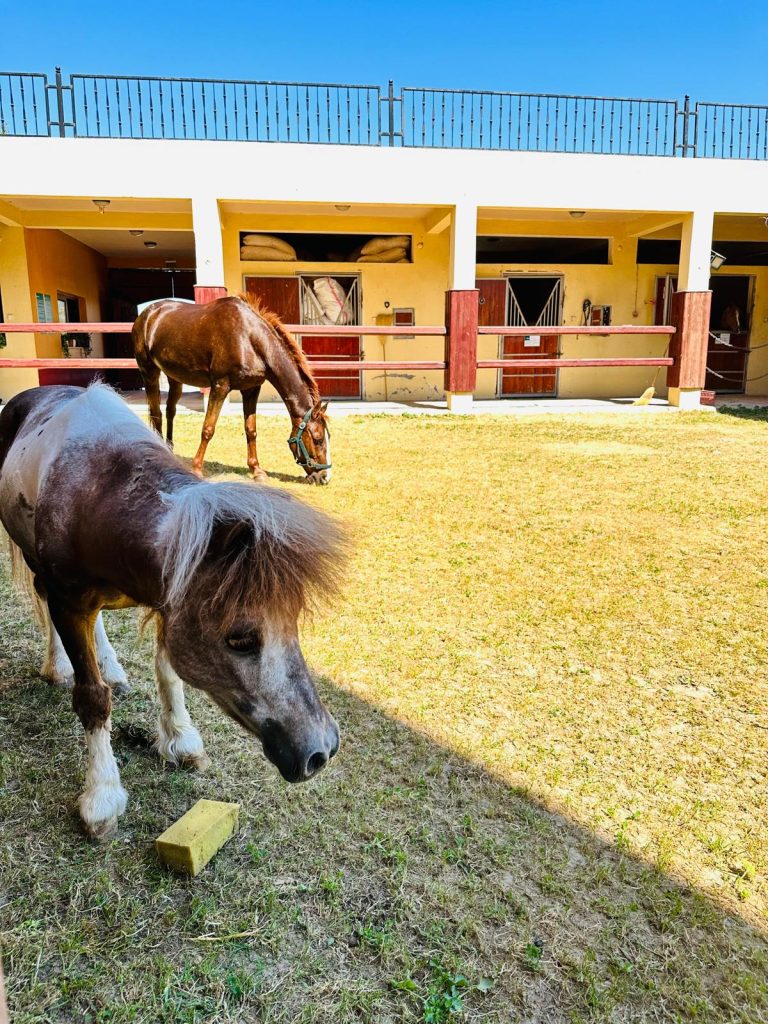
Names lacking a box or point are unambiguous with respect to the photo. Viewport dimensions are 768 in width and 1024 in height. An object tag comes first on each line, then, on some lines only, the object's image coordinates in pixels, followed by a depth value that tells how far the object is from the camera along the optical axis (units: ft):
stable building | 35.14
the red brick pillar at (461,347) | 36.94
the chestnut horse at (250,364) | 20.11
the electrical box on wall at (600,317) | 46.72
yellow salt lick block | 5.91
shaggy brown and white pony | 4.83
